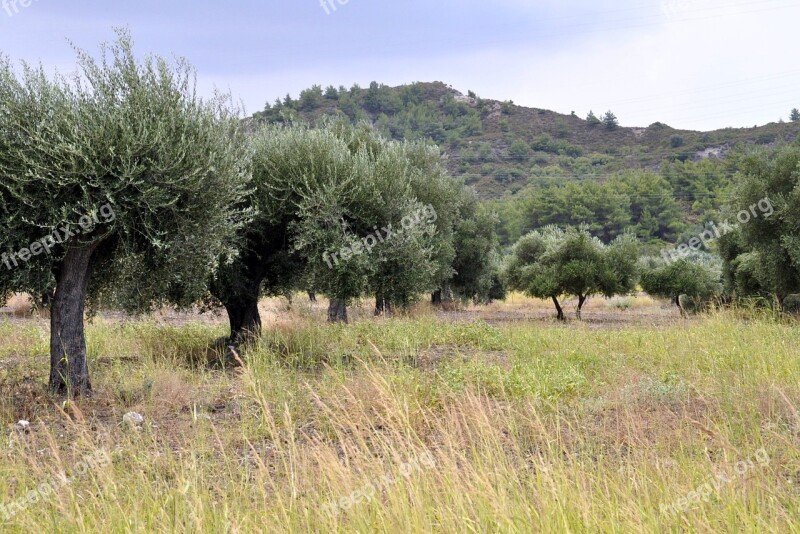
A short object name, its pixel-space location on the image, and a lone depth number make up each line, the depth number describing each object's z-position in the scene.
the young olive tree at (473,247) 38.00
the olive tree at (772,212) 21.67
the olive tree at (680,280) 35.00
